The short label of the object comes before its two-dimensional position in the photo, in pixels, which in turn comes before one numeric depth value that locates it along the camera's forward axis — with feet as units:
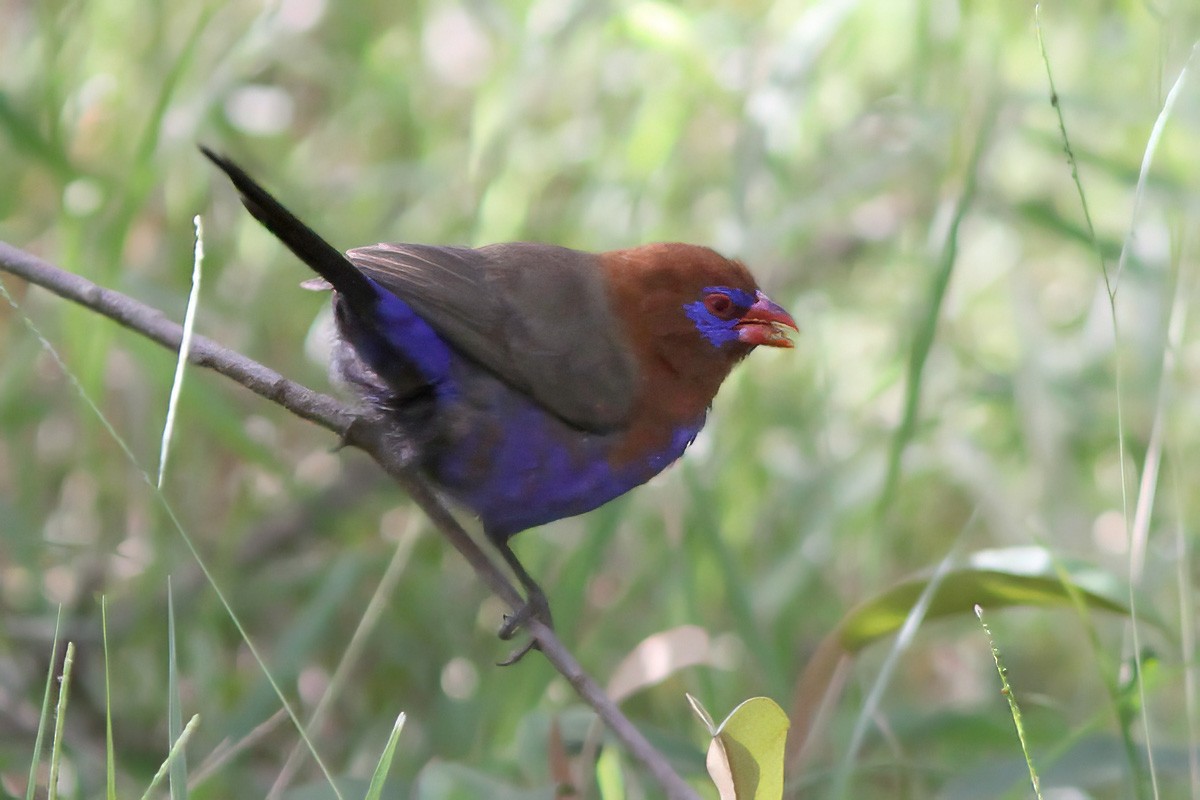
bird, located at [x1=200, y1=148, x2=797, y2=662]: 12.64
